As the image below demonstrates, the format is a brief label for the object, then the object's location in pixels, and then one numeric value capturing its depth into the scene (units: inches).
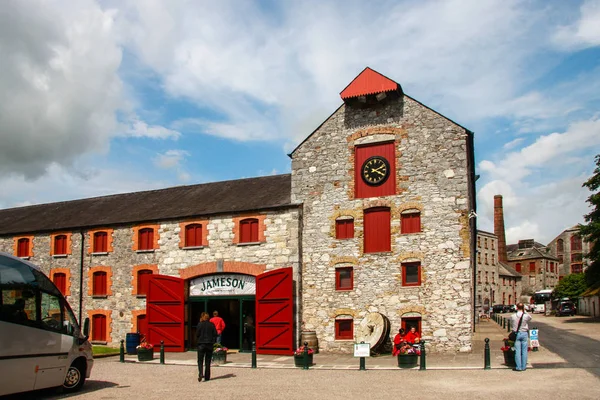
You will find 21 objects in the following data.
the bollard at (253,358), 740.6
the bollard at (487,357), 639.8
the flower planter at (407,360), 687.1
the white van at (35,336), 449.4
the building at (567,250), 3609.7
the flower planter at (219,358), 778.2
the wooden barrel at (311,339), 879.1
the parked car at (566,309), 2178.9
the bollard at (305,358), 717.9
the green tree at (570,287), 2509.8
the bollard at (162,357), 802.4
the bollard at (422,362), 661.3
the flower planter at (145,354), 828.9
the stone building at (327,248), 847.7
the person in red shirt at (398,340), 759.7
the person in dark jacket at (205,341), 584.4
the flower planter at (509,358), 642.2
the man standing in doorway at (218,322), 849.9
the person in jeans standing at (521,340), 617.9
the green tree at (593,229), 1542.8
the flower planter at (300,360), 732.7
